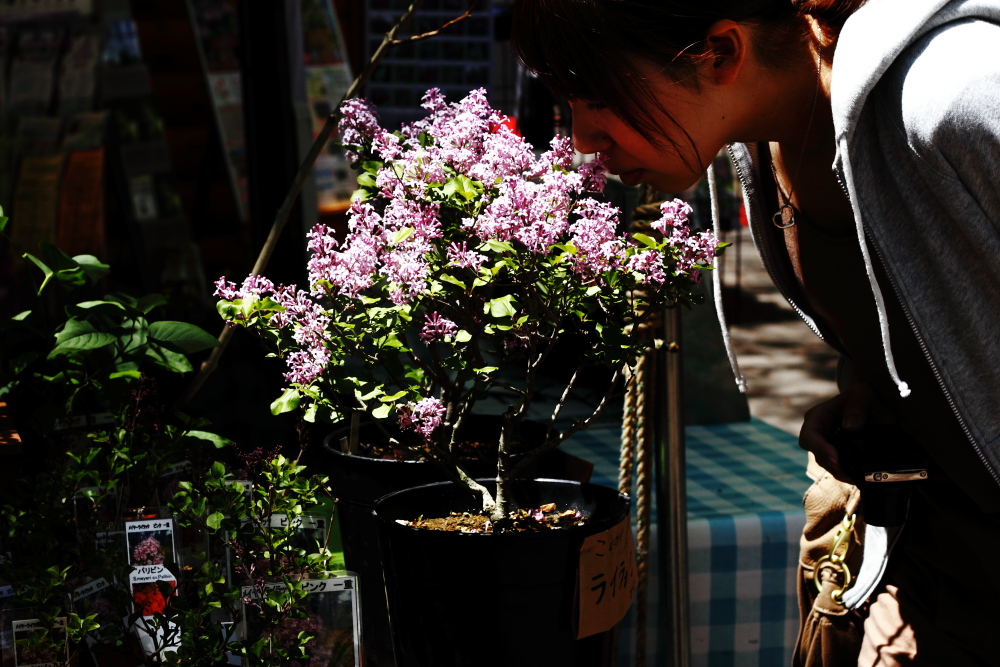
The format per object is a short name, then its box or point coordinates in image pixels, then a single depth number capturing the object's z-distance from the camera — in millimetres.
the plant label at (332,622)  2527
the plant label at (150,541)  2559
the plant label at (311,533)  2596
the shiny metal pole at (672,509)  2837
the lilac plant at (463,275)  2530
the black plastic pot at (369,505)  2720
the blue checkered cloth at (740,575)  3024
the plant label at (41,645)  2458
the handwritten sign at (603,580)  2532
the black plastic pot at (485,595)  2505
